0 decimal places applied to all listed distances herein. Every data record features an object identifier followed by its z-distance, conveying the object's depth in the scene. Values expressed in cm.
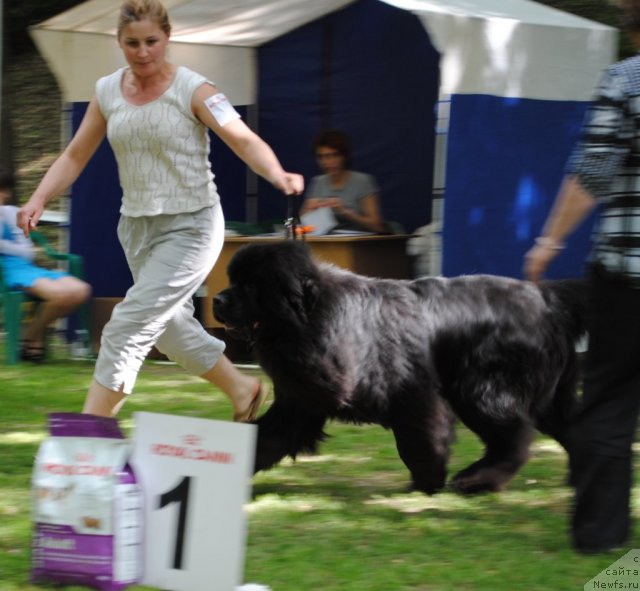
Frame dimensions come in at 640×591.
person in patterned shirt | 699
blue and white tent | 1537
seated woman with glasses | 1725
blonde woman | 911
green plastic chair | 1633
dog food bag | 654
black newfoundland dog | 881
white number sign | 649
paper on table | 1673
